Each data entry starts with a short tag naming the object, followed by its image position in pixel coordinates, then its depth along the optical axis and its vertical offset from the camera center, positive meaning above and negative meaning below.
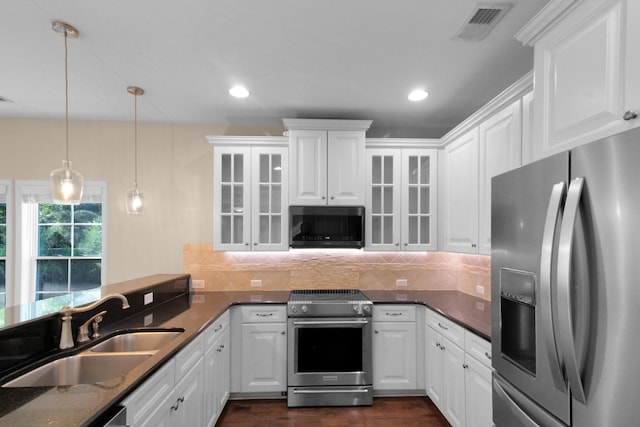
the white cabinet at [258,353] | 2.75 -1.14
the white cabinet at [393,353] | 2.78 -1.15
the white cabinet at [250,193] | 3.06 +0.27
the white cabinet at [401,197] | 3.11 +0.24
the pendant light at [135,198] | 2.58 +0.19
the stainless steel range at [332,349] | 2.69 -1.09
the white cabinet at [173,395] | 1.28 -0.83
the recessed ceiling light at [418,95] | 2.58 +1.05
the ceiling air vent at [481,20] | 1.59 +1.07
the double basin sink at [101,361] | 1.45 -0.72
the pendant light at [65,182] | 1.72 +0.21
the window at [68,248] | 3.35 -0.29
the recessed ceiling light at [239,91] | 2.53 +1.05
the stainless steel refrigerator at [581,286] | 0.83 -0.19
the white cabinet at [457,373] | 1.87 -1.03
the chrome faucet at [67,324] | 1.59 -0.52
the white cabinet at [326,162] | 3.00 +0.56
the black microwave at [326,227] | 2.97 -0.05
